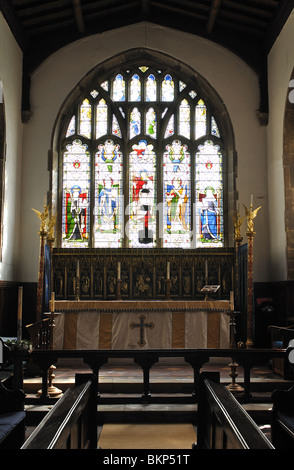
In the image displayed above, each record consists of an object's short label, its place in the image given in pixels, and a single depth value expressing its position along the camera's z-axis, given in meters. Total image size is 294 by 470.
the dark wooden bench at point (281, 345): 5.90
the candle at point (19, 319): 4.29
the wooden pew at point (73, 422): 2.20
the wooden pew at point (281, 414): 3.21
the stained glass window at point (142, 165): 9.80
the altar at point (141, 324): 7.67
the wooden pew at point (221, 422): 2.19
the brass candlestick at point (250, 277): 7.57
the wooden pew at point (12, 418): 3.12
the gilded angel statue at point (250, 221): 7.78
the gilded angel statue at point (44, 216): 8.31
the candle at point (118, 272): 8.48
